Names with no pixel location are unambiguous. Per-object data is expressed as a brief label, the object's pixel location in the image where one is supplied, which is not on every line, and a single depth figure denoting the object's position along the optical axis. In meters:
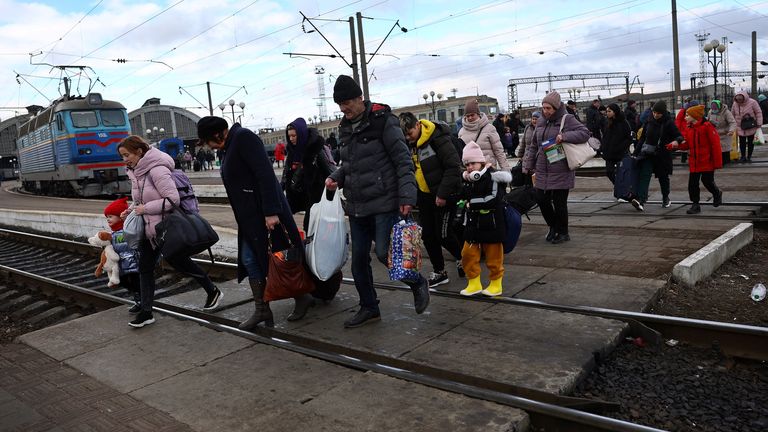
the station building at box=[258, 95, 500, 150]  71.66
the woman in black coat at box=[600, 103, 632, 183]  9.20
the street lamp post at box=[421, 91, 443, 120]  49.81
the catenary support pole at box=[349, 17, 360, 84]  24.95
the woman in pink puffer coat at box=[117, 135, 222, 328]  5.09
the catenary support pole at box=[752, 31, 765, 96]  28.53
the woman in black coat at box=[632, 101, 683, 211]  9.12
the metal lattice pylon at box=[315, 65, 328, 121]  35.44
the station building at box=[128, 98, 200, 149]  75.69
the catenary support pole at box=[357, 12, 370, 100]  24.75
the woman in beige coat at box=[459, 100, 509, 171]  7.06
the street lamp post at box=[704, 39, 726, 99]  25.31
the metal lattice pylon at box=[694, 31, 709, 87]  56.97
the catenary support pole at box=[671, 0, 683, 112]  22.88
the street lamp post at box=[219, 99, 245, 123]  38.66
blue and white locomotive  21.27
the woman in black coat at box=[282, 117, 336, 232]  5.74
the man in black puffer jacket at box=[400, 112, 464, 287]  5.23
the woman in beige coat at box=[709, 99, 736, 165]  12.48
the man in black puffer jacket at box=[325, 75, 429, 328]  4.56
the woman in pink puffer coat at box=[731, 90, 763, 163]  14.20
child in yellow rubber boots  5.19
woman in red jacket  8.30
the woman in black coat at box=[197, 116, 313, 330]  4.74
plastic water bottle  4.95
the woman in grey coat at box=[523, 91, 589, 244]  7.12
